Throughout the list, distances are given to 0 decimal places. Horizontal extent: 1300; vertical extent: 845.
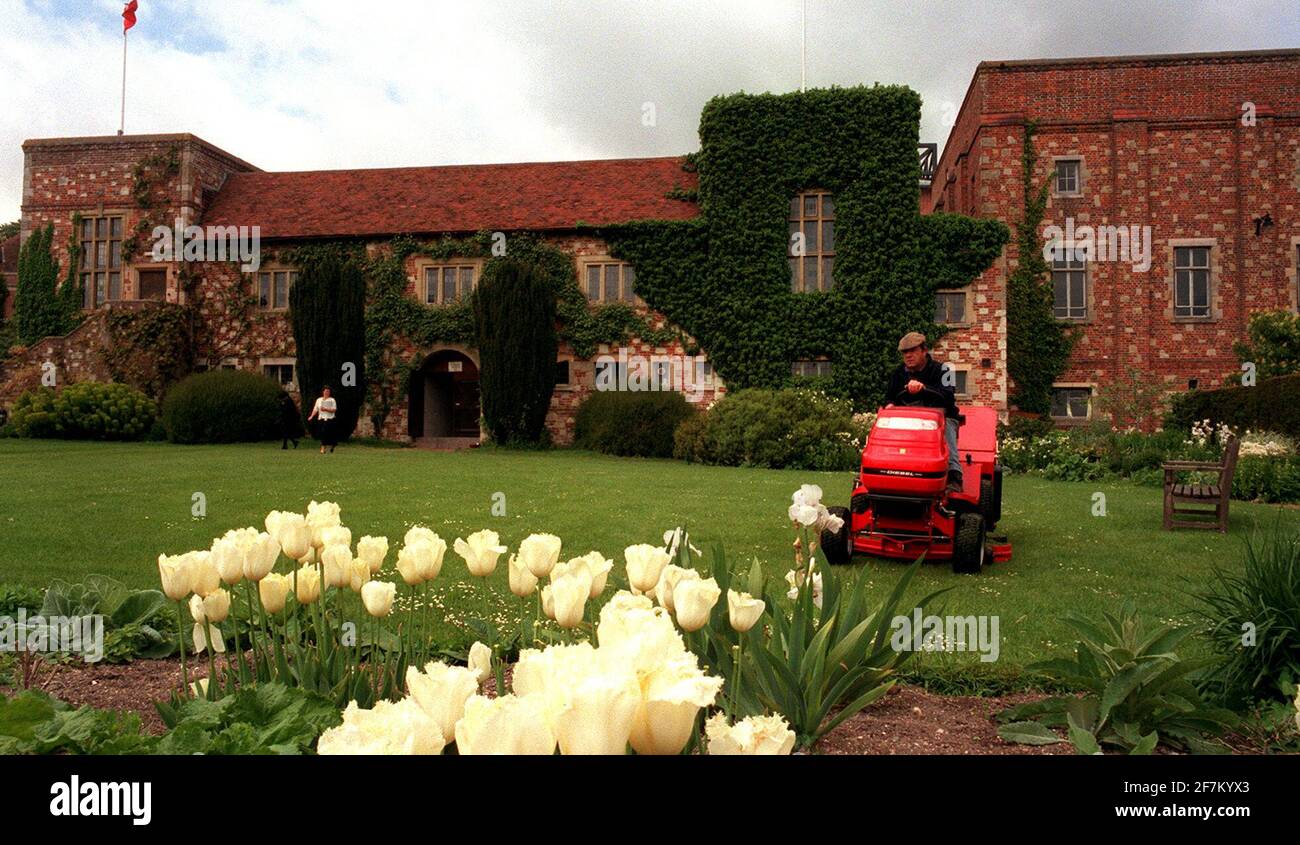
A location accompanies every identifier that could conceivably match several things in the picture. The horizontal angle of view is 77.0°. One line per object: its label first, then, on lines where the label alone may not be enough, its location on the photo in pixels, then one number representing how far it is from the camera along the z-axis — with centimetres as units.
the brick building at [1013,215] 2378
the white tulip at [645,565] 210
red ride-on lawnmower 688
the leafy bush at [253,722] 187
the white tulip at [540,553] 214
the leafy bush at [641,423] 2033
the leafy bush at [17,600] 415
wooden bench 901
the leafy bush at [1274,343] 2155
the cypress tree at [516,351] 2267
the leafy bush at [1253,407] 1553
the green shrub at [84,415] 2200
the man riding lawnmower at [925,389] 736
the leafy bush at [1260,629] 313
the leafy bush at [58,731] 201
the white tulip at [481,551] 230
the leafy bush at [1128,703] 265
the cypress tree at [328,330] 2355
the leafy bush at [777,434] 1770
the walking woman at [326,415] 1866
